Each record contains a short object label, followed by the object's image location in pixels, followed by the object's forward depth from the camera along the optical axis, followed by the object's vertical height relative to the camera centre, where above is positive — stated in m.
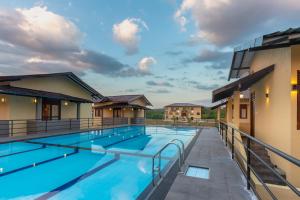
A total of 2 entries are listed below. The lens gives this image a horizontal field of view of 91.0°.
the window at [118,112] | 21.78 -1.18
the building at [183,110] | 35.64 -1.46
